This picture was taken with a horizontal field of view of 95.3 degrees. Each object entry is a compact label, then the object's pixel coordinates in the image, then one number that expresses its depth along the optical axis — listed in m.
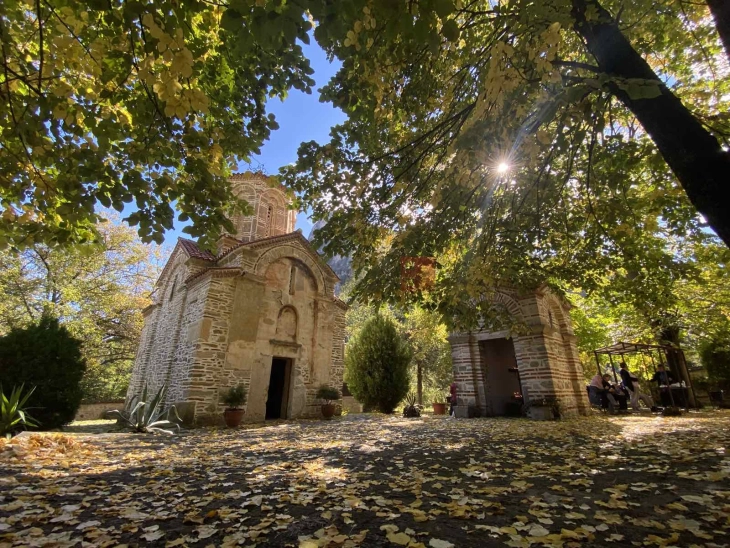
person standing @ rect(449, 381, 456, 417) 13.77
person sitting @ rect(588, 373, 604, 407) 13.07
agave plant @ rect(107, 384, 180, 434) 8.52
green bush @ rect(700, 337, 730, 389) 14.84
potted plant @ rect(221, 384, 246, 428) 9.82
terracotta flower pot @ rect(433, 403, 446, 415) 15.98
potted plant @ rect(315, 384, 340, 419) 12.76
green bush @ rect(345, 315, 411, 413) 15.99
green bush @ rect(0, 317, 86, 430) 8.66
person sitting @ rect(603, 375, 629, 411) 13.18
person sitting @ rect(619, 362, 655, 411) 13.02
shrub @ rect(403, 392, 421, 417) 13.74
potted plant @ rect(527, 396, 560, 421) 9.87
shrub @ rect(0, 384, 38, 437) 6.39
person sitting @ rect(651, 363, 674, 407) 12.41
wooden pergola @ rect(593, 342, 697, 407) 13.05
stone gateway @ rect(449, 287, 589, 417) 10.52
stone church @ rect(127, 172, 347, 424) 10.69
